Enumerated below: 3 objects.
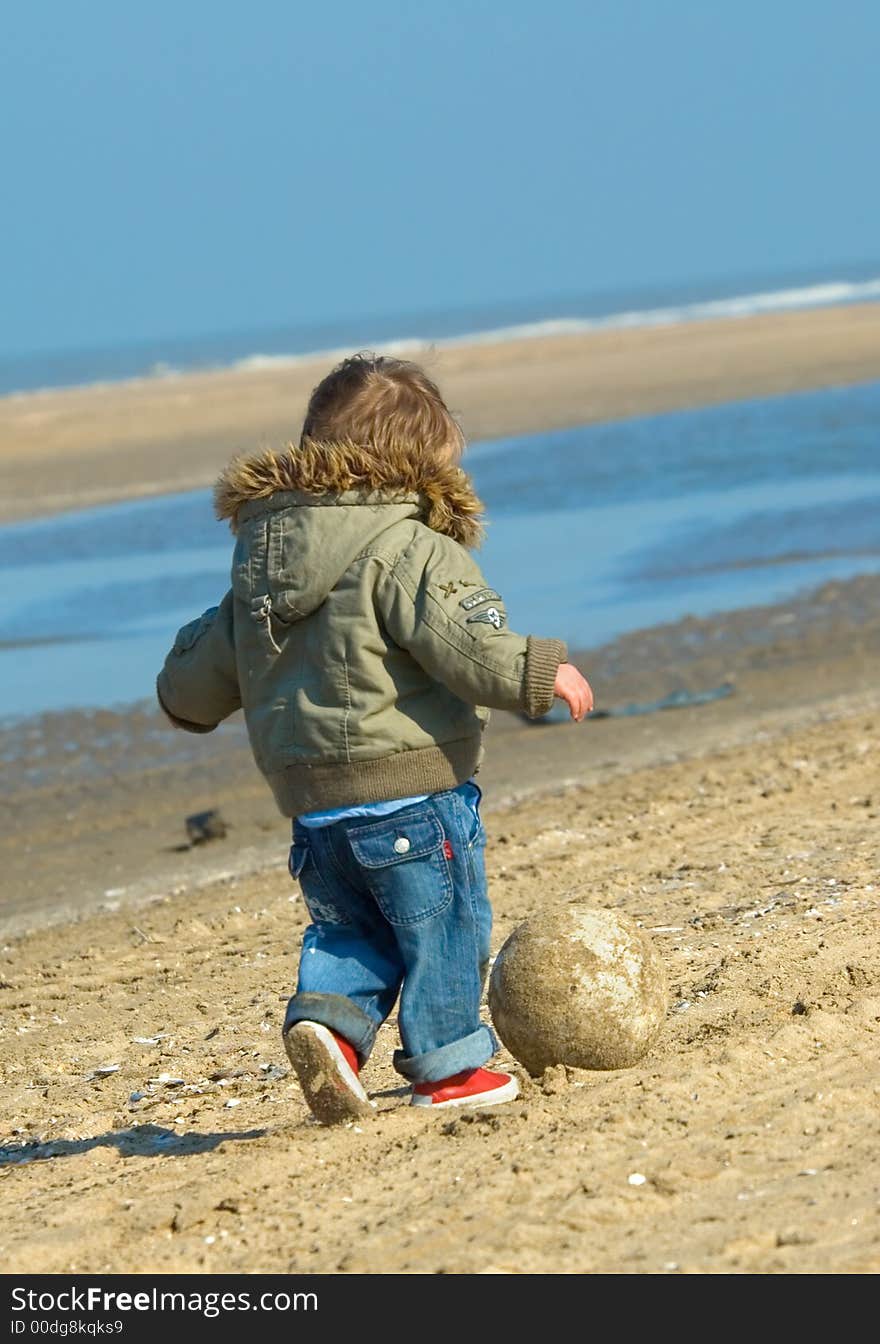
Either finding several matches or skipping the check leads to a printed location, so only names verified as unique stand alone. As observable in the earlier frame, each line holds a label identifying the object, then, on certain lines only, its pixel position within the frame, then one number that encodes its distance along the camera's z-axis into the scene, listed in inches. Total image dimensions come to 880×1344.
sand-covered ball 389.1
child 349.7
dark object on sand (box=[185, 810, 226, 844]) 788.6
